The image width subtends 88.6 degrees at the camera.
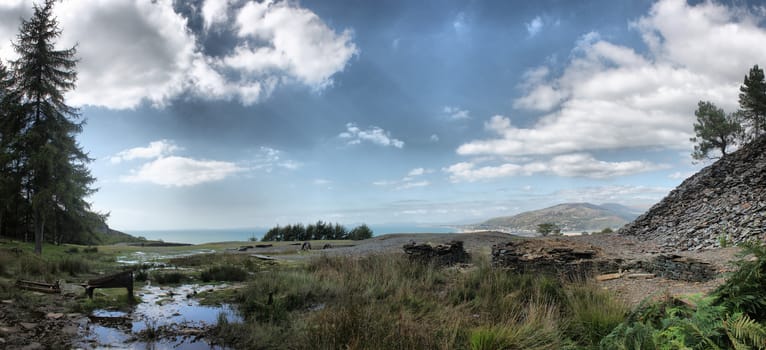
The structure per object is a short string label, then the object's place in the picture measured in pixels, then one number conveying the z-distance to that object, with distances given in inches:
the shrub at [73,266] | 487.4
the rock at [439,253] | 487.8
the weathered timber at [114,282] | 329.8
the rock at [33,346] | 208.5
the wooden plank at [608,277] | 338.0
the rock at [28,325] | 243.1
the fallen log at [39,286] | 341.7
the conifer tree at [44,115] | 713.6
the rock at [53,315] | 268.5
